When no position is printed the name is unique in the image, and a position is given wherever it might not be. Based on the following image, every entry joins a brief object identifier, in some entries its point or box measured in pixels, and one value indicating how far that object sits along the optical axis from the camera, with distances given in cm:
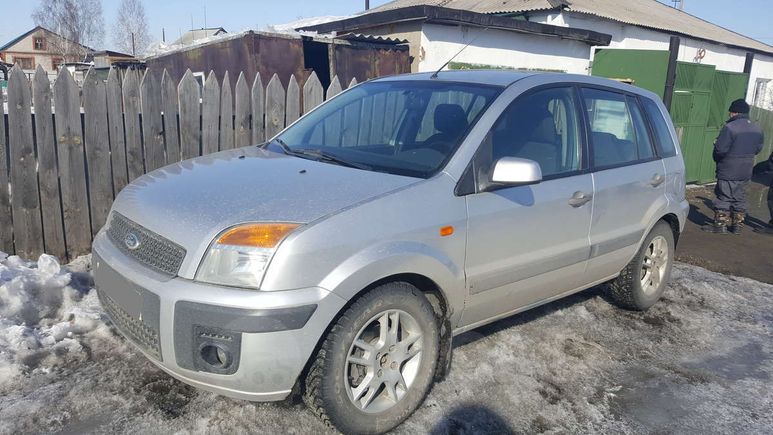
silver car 251
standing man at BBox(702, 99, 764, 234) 806
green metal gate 1020
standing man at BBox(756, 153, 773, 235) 845
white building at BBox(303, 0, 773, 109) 949
